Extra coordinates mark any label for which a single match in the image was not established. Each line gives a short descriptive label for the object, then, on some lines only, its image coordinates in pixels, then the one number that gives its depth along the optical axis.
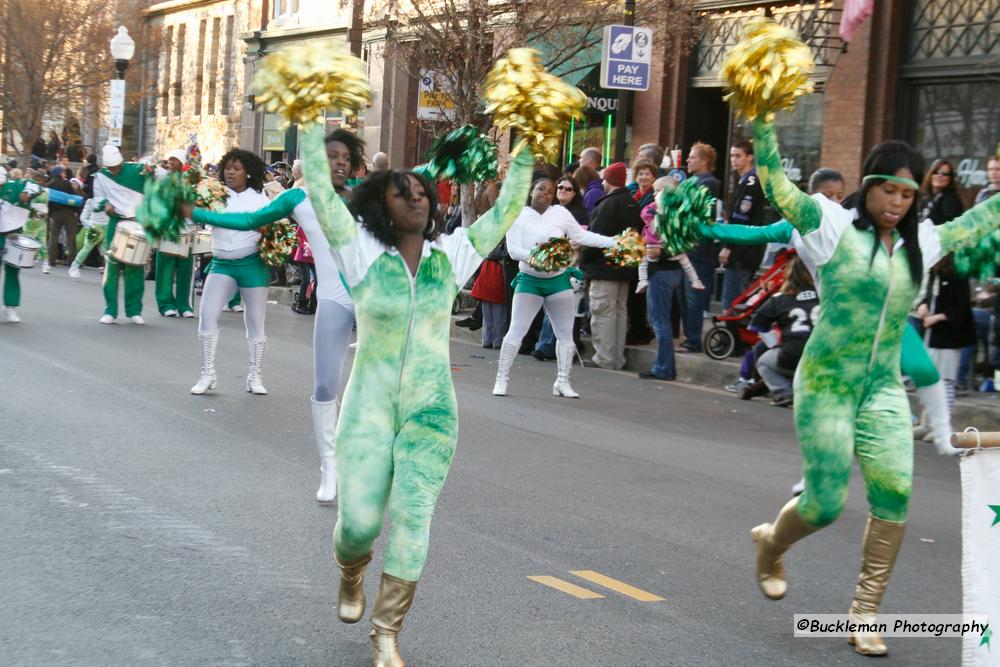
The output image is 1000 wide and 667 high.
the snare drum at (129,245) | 17.08
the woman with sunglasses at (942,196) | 11.93
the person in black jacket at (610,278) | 14.55
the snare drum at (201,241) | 18.75
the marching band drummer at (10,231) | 15.88
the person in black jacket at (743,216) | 14.13
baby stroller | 13.81
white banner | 4.52
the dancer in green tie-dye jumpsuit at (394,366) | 4.61
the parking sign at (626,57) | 16.09
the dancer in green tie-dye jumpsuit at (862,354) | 5.25
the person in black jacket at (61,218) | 27.06
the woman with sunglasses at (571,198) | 14.47
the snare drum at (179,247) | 17.92
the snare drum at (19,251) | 15.91
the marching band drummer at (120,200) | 17.08
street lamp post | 28.40
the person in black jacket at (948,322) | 11.20
